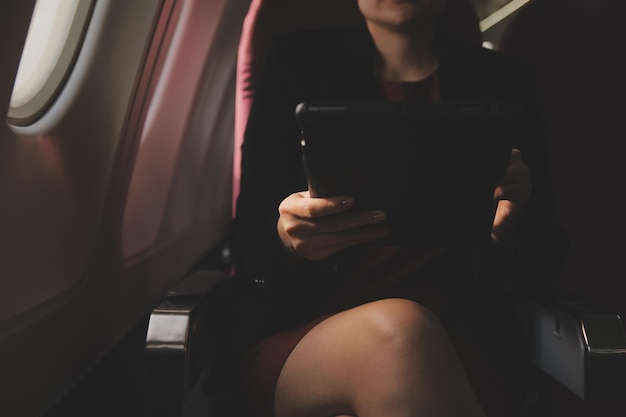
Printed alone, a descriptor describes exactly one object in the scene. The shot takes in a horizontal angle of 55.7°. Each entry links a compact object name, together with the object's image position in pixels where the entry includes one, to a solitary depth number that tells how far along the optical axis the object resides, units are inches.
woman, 33.8
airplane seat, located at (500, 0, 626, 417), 54.7
